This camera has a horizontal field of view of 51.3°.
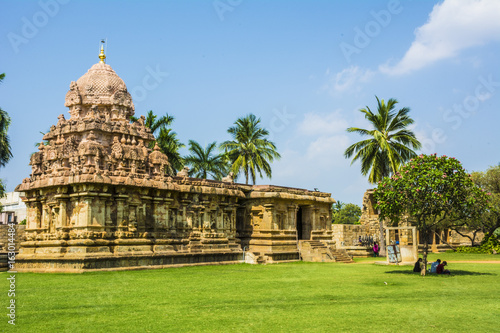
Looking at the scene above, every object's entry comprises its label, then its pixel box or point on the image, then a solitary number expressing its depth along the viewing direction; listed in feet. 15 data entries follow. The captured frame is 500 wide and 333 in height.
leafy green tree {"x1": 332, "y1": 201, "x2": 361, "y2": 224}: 261.85
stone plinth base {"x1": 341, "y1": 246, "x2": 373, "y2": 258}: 111.65
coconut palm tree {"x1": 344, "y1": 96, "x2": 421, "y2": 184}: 112.78
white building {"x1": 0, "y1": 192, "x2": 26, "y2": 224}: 162.30
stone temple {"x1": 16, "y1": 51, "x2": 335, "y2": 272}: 64.85
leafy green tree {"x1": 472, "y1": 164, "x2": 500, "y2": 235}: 124.77
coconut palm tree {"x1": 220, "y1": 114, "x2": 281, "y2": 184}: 128.77
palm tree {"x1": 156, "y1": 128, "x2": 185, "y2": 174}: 115.34
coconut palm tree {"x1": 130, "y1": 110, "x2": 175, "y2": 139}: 113.60
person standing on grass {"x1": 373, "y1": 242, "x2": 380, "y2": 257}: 113.99
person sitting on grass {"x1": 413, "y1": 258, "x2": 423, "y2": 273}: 62.80
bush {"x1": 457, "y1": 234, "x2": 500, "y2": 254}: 120.57
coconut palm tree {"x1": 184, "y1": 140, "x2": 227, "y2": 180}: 127.75
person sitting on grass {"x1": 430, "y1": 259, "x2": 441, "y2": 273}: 61.36
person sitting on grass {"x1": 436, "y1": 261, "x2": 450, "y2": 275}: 59.98
